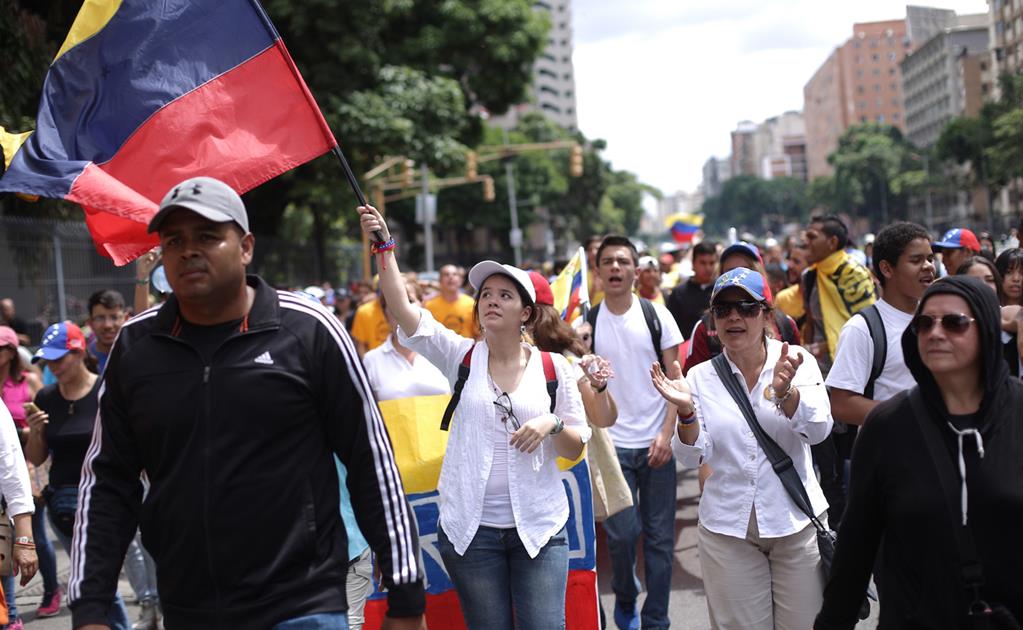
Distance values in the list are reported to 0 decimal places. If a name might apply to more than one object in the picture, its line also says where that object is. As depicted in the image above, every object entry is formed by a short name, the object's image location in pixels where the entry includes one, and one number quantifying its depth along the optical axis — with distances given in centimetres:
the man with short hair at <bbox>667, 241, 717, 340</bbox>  838
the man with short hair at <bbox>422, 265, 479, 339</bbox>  1032
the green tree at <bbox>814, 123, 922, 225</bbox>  11731
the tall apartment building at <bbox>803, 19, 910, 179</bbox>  16575
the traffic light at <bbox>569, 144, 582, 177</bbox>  3295
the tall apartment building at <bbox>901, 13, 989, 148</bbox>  10981
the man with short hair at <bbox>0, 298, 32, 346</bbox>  1056
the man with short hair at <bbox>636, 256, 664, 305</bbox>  972
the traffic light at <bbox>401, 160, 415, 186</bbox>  2835
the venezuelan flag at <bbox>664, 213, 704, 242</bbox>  2202
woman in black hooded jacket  289
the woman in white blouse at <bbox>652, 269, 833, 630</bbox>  442
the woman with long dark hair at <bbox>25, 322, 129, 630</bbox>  638
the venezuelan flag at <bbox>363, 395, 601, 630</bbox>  495
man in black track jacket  302
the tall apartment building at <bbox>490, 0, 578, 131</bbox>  13350
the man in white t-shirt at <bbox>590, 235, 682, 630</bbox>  613
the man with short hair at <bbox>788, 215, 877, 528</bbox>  764
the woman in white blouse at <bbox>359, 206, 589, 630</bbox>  439
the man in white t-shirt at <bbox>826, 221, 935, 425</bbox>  483
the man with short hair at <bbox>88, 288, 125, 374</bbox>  749
